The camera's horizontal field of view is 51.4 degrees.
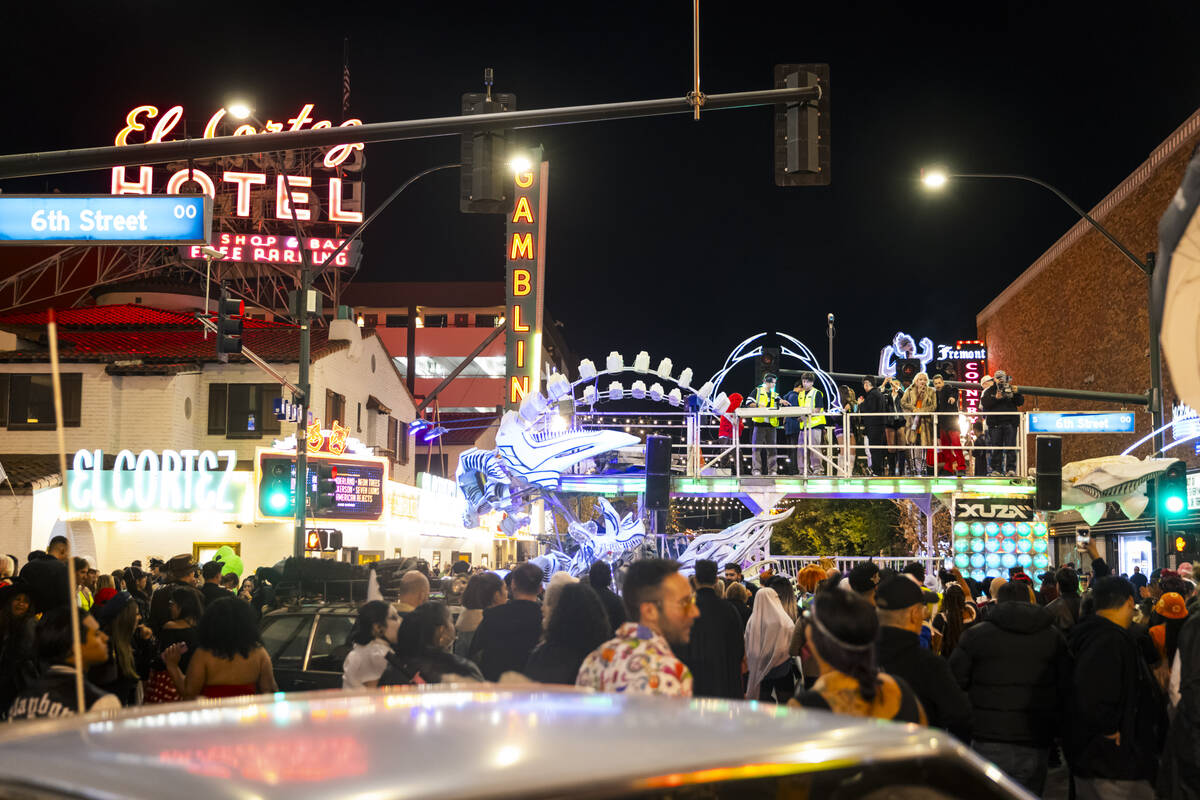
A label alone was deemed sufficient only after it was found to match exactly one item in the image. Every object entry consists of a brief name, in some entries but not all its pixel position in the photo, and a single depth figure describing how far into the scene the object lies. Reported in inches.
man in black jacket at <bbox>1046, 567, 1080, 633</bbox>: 424.8
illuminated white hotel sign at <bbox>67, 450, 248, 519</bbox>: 1282.0
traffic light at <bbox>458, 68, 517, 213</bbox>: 486.3
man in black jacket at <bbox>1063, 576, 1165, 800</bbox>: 262.2
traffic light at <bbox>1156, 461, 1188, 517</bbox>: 733.3
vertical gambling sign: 1358.3
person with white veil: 419.5
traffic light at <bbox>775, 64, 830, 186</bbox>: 488.4
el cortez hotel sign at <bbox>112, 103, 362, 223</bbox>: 1817.2
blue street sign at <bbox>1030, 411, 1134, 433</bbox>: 789.9
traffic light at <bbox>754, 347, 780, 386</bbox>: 920.9
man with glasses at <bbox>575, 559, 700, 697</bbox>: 188.1
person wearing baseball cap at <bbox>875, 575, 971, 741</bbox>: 211.8
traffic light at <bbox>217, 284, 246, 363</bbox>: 802.2
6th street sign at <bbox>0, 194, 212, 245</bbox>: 453.1
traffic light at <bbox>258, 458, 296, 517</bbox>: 831.1
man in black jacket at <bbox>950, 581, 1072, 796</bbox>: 264.8
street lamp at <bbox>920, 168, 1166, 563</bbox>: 729.0
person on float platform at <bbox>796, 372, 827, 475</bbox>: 942.4
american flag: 2243.8
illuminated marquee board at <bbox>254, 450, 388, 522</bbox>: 1291.8
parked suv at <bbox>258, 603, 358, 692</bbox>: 416.2
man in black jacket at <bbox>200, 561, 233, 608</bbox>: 453.4
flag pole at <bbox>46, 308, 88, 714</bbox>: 137.2
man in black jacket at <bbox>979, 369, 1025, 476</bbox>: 917.2
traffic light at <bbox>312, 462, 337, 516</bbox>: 918.4
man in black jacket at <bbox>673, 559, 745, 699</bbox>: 349.7
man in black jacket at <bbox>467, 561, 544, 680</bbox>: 307.1
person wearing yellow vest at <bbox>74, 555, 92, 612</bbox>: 486.3
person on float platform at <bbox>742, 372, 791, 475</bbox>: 938.7
